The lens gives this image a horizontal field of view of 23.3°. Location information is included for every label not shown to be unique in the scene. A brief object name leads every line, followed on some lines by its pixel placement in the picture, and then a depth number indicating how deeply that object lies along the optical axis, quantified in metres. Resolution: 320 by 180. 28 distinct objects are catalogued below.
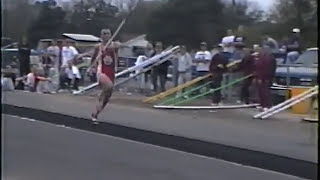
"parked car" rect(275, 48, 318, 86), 20.36
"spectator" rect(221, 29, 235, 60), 22.57
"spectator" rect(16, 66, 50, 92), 24.58
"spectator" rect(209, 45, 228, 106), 20.50
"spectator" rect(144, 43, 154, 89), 24.15
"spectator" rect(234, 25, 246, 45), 23.12
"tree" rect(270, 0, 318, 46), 33.56
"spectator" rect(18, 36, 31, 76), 25.89
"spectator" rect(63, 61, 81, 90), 24.58
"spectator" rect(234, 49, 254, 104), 20.34
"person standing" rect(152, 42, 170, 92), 23.34
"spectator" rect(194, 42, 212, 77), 22.71
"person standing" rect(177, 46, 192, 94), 22.81
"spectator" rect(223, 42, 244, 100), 21.31
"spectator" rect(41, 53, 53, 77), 26.08
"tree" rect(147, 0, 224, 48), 48.41
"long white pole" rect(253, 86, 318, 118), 17.38
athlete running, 15.29
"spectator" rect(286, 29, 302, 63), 22.25
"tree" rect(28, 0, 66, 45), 35.96
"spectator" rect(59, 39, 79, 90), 24.66
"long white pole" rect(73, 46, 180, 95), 23.60
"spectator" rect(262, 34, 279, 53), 22.62
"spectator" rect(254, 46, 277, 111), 18.36
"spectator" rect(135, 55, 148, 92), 24.20
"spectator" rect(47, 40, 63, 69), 25.19
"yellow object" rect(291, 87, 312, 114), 18.24
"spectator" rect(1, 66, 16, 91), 24.00
